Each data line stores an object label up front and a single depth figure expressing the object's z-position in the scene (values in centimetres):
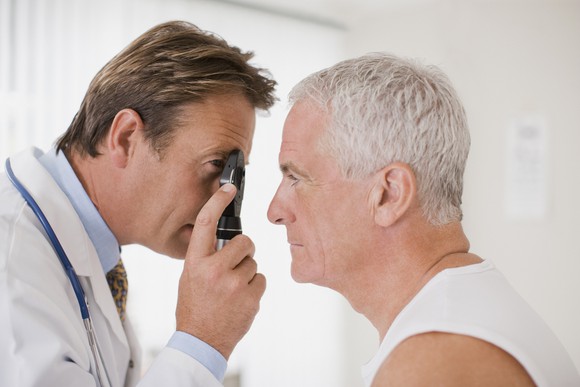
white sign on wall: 426
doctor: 141
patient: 118
